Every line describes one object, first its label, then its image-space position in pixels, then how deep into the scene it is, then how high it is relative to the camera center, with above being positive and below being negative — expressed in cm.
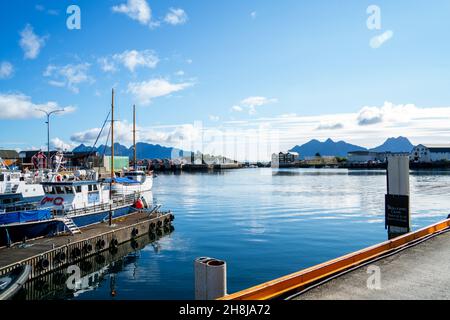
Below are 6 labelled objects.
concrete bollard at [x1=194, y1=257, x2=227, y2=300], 887 -298
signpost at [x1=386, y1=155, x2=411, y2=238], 1803 -182
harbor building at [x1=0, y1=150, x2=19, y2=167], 14388 +510
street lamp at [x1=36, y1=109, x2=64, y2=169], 5041 +529
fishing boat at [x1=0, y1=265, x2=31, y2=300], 1961 -698
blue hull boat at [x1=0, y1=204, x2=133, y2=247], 2994 -541
